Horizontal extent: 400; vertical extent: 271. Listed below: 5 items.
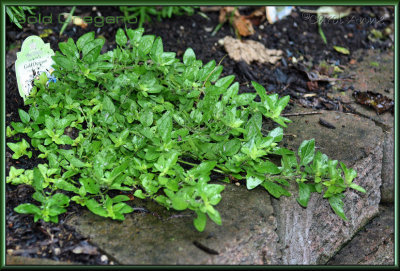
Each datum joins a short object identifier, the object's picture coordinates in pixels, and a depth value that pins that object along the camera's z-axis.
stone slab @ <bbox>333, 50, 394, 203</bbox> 3.20
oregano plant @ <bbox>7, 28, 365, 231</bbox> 2.28
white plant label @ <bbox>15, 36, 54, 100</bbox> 2.70
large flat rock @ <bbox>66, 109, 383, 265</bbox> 2.08
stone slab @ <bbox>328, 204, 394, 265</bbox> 2.79
